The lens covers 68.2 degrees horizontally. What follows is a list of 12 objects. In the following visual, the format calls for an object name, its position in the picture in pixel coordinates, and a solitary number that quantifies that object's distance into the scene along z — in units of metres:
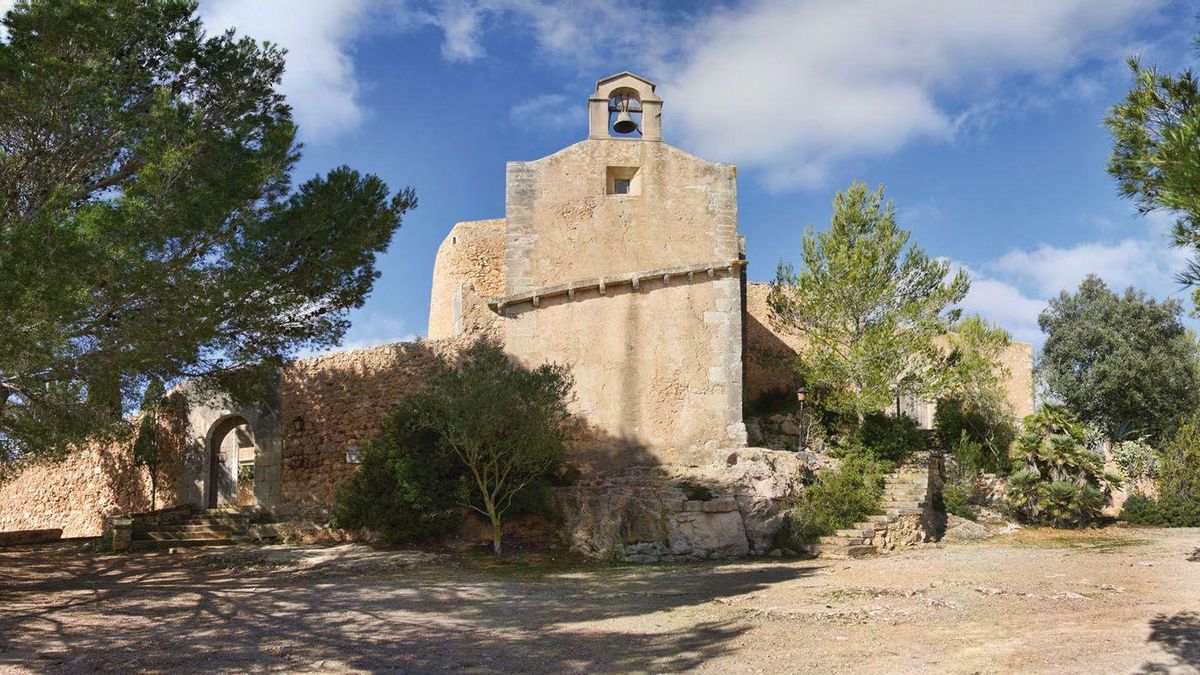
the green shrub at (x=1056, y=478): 18.23
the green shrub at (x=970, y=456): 20.05
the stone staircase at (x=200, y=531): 17.02
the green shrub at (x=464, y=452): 14.66
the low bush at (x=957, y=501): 18.77
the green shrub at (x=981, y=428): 21.28
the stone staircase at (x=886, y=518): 15.13
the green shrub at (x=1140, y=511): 19.36
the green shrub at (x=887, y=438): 19.12
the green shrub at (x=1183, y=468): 19.62
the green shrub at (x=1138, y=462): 22.30
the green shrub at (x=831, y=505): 15.54
